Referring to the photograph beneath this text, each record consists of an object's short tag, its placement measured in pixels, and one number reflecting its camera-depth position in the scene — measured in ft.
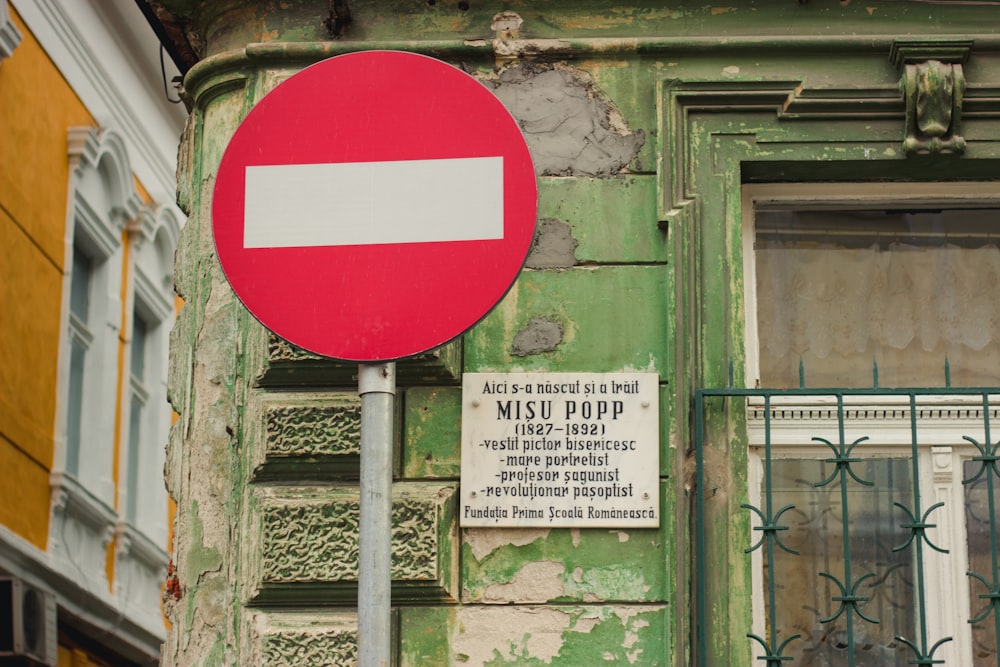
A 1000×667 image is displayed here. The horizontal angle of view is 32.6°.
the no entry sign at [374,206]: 11.98
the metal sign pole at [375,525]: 10.75
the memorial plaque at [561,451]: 15.33
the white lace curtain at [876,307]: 16.79
